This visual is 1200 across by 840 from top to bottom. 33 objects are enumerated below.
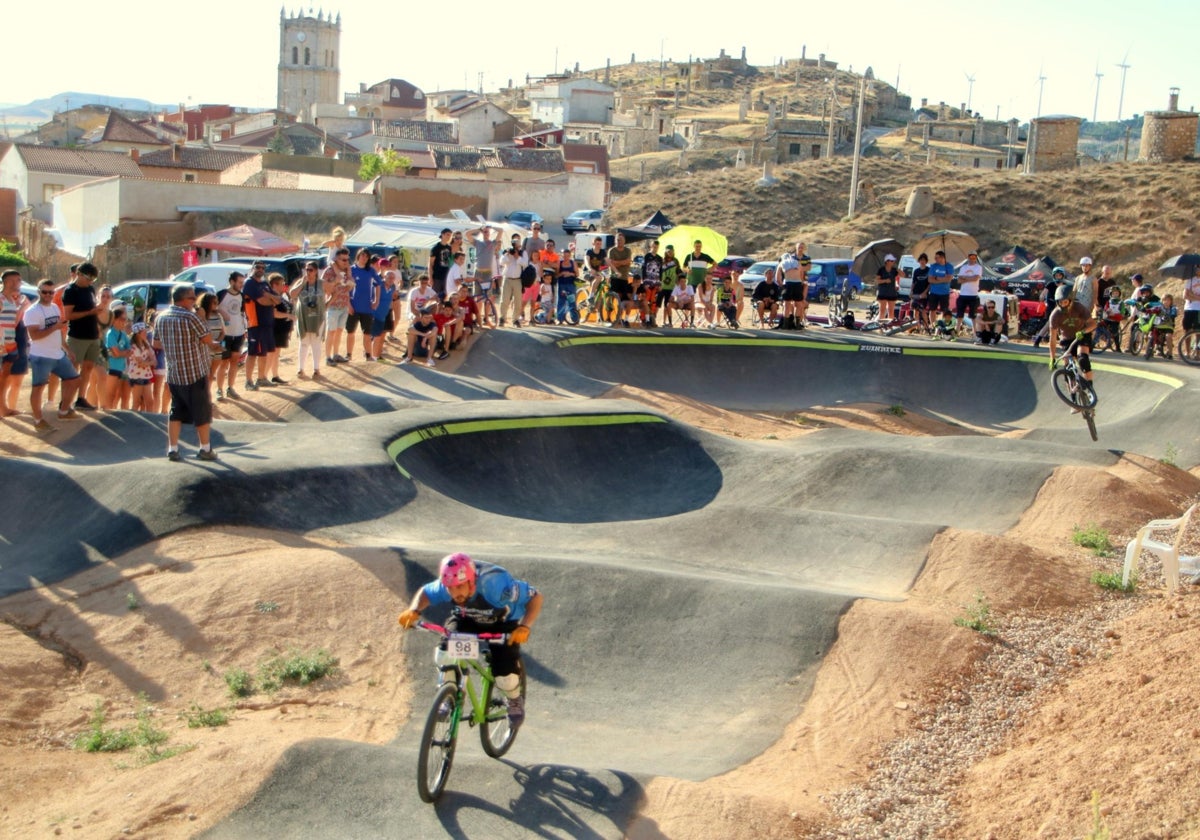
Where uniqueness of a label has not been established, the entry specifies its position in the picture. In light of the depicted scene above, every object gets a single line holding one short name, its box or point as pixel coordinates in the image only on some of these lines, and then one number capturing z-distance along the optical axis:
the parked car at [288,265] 28.37
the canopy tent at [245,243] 33.16
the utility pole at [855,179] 47.47
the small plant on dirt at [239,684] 8.40
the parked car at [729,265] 35.32
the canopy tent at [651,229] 35.75
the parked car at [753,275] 37.03
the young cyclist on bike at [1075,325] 16.36
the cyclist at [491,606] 6.87
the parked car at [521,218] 52.52
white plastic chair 10.81
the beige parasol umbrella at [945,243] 27.95
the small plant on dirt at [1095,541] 12.38
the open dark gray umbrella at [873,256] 29.95
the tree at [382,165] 65.00
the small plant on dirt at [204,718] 7.86
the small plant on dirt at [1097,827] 6.20
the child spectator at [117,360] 14.38
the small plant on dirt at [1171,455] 16.51
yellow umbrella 26.31
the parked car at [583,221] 51.22
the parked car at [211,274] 26.84
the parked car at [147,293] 22.22
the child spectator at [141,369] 14.67
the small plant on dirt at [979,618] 9.77
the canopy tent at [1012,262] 36.22
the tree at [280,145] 86.69
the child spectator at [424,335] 18.78
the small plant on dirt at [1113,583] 11.11
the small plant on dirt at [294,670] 8.56
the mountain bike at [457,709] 6.61
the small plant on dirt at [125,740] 7.42
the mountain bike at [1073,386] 16.45
